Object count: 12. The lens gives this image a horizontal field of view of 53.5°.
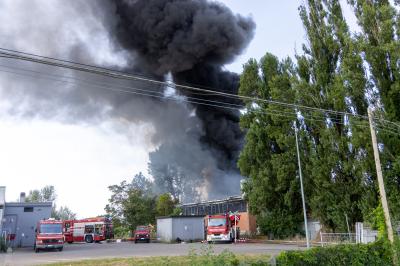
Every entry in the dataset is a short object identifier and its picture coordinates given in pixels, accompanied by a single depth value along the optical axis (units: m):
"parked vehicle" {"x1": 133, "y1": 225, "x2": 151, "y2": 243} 35.41
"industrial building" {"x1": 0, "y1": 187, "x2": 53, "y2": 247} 32.31
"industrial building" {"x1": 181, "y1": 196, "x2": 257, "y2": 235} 36.66
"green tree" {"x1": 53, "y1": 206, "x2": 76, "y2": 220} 106.75
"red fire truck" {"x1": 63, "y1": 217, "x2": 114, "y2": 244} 36.66
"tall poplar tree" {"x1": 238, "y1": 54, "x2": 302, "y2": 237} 27.97
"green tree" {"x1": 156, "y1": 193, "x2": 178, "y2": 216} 49.31
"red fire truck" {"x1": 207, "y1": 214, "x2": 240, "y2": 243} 28.50
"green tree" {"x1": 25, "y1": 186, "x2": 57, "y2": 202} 98.31
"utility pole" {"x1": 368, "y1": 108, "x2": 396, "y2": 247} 11.33
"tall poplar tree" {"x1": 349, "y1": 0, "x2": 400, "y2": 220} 17.58
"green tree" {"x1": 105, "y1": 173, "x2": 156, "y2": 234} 48.49
